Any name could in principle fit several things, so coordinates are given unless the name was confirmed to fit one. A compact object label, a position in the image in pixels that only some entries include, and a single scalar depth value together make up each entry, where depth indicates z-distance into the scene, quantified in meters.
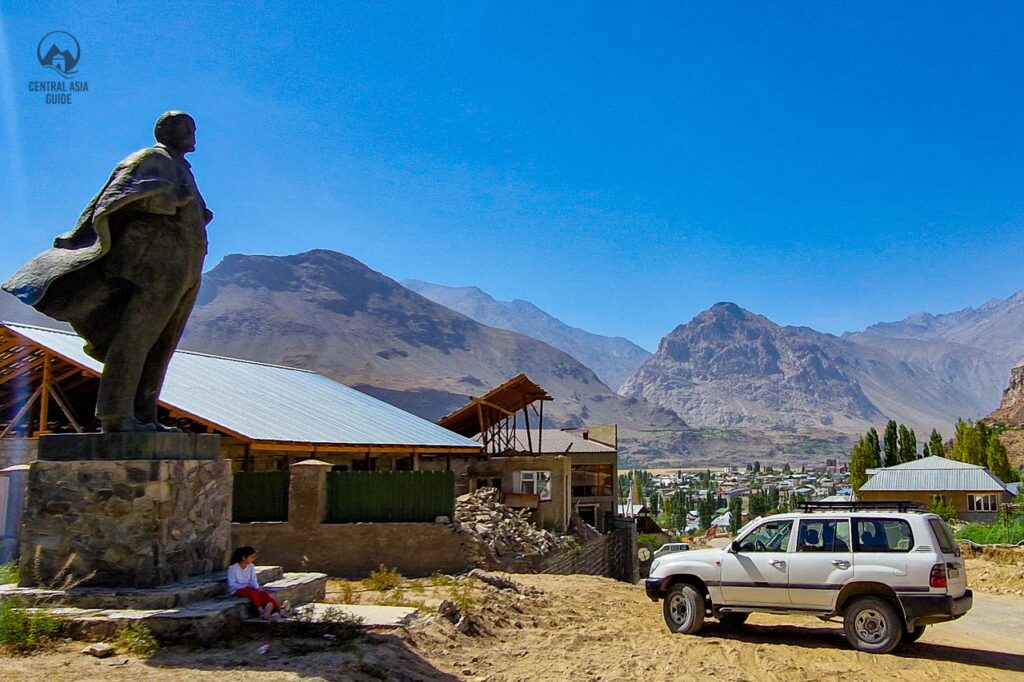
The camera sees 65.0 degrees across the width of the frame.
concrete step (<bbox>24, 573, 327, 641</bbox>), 7.75
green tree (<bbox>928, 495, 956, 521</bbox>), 39.73
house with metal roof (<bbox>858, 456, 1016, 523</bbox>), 50.09
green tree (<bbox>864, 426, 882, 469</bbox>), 81.97
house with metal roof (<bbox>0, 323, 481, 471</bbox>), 20.94
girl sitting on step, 8.88
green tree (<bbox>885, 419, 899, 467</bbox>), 83.62
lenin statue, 8.69
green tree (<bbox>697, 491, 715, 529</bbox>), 114.94
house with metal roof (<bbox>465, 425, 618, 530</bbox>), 31.56
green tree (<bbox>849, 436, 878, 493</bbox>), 73.62
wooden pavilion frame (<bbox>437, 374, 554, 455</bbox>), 33.50
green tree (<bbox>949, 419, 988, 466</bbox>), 72.44
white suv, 10.46
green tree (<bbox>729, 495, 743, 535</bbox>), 81.94
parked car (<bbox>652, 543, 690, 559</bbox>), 48.40
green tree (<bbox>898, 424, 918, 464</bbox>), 80.88
